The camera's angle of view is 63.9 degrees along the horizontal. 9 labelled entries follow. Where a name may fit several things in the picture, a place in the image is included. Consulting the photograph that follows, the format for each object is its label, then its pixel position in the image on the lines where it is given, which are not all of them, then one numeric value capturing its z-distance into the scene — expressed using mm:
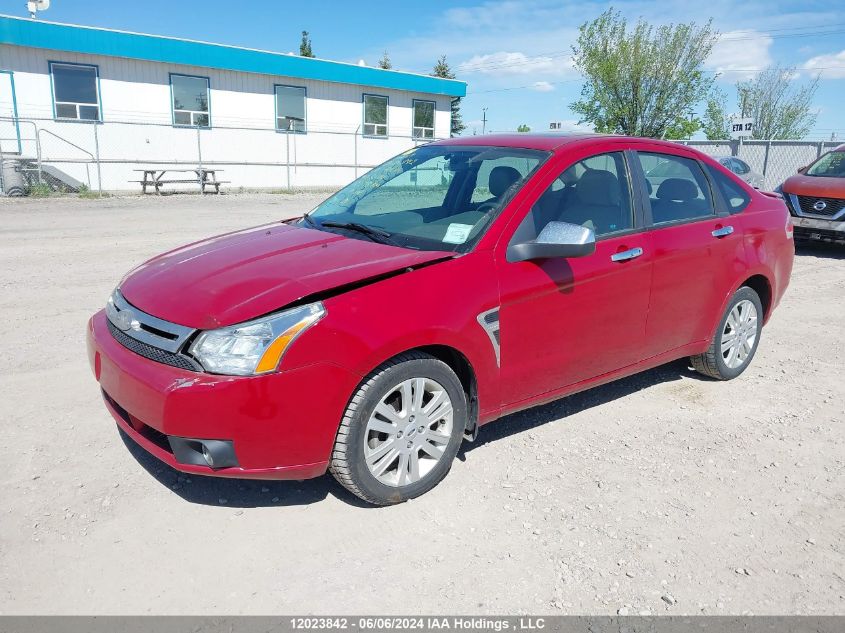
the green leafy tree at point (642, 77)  35375
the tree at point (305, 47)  52250
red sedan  2871
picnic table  20000
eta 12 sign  24000
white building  19688
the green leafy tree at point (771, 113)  42594
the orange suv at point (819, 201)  10594
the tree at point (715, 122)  43891
